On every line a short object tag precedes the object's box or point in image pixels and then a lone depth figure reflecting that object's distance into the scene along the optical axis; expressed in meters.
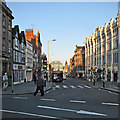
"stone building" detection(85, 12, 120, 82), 43.58
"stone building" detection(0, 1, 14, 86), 25.20
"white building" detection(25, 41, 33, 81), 44.61
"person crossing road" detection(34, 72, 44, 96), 15.95
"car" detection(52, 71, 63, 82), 46.47
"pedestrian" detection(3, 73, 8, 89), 19.77
